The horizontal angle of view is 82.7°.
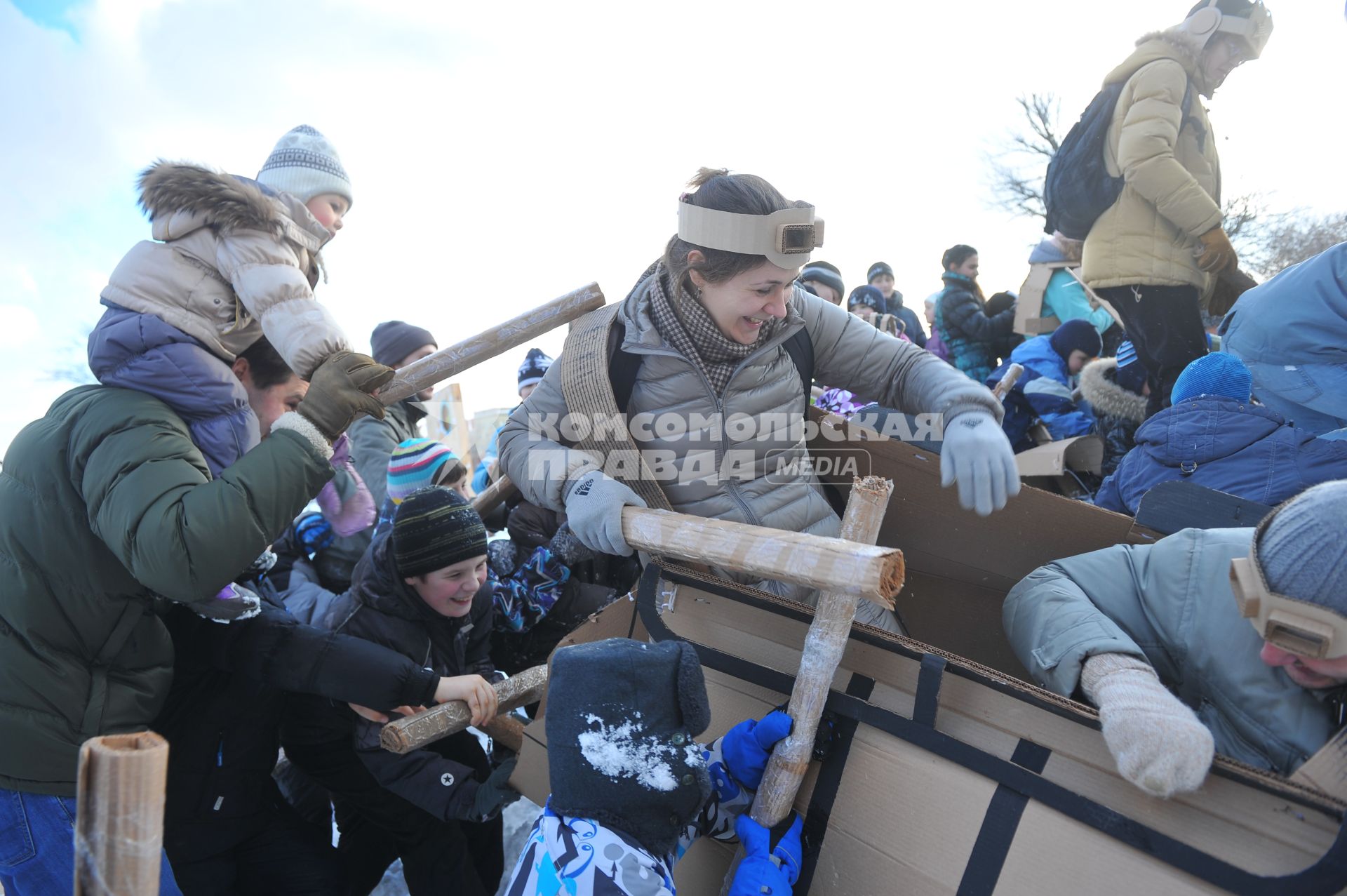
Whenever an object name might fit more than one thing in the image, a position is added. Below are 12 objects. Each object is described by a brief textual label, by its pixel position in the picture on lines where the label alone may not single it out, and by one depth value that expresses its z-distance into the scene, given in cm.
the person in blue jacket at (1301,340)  300
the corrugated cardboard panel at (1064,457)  372
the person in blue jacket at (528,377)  482
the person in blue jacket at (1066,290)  554
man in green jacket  147
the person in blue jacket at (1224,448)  241
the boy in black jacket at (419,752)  218
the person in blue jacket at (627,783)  142
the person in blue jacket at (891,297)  715
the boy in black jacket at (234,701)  196
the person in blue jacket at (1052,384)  480
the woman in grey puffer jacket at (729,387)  196
